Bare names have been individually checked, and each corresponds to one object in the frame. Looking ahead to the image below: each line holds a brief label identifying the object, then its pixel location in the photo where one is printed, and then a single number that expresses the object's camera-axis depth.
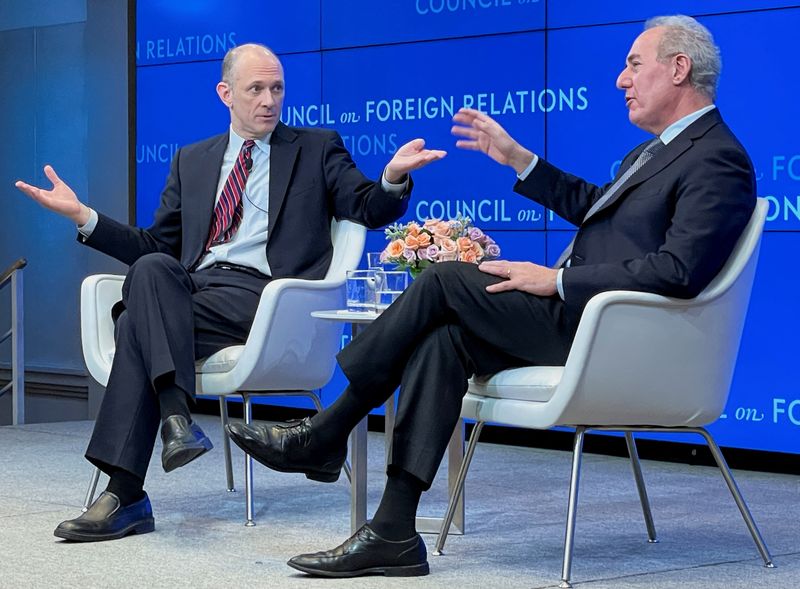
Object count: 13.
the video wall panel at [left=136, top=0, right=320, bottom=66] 11.52
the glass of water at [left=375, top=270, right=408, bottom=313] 6.14
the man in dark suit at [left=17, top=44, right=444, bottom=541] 6.23
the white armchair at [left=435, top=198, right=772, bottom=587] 5.24
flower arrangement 6.06
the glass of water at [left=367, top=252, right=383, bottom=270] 6.38
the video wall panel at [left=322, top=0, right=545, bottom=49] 10.04
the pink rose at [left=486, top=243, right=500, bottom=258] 6.15
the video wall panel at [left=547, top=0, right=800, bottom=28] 8.78
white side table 6.00
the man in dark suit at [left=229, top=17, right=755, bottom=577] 5.30
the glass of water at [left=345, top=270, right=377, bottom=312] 6.17
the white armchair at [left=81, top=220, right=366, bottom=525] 6.70
